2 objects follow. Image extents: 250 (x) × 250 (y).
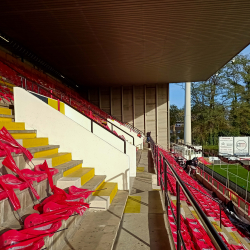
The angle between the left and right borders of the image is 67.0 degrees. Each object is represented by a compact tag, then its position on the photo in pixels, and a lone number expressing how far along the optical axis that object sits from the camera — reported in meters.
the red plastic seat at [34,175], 2.29
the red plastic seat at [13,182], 1.96
